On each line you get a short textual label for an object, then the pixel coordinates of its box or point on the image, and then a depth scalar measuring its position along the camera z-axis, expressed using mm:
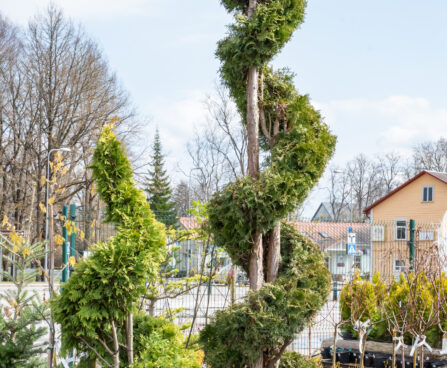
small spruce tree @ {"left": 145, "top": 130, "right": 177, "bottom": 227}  43472
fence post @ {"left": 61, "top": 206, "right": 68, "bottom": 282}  7817
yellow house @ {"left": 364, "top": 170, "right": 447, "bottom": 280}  33375
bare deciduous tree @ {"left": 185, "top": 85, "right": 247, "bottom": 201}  31609
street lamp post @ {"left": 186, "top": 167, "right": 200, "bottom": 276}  8967
